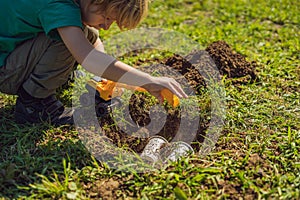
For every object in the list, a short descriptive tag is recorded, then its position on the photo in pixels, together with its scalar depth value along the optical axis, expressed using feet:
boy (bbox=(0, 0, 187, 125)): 8.17
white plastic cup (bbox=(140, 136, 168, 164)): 8.48
